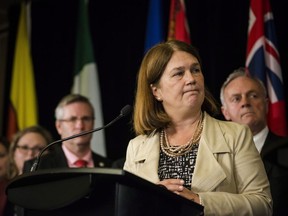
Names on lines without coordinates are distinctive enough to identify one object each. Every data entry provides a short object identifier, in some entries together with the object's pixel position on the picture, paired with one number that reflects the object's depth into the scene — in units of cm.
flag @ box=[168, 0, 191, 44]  932
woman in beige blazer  423
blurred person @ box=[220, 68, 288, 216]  716
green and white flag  1037
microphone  451
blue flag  976
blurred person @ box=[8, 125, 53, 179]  913
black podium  340
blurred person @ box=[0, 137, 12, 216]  913
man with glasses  842
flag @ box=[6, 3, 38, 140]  1168
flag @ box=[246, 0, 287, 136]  828
